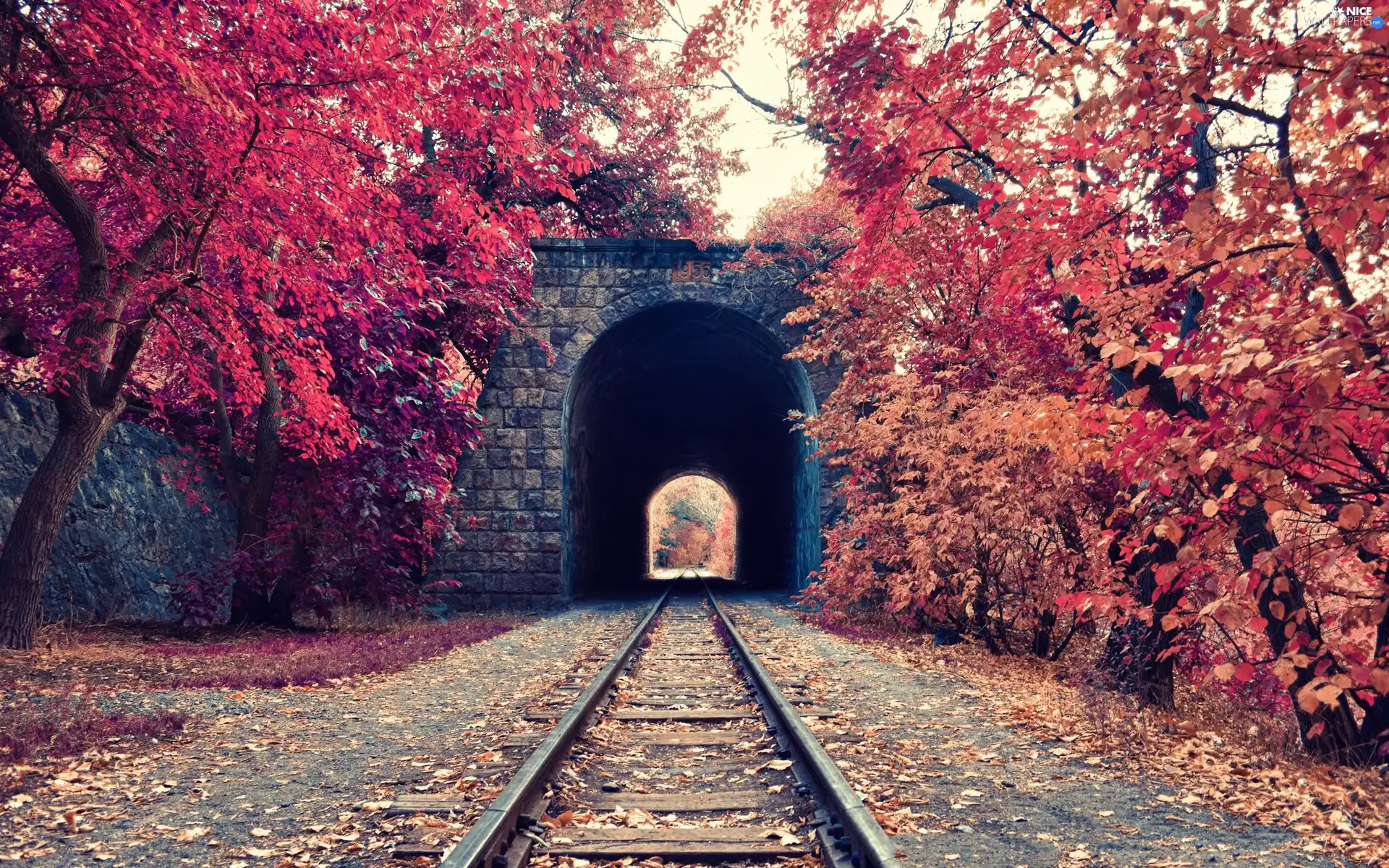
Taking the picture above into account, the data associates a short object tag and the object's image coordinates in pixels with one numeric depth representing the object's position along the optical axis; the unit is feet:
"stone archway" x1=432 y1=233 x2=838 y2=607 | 52.54
